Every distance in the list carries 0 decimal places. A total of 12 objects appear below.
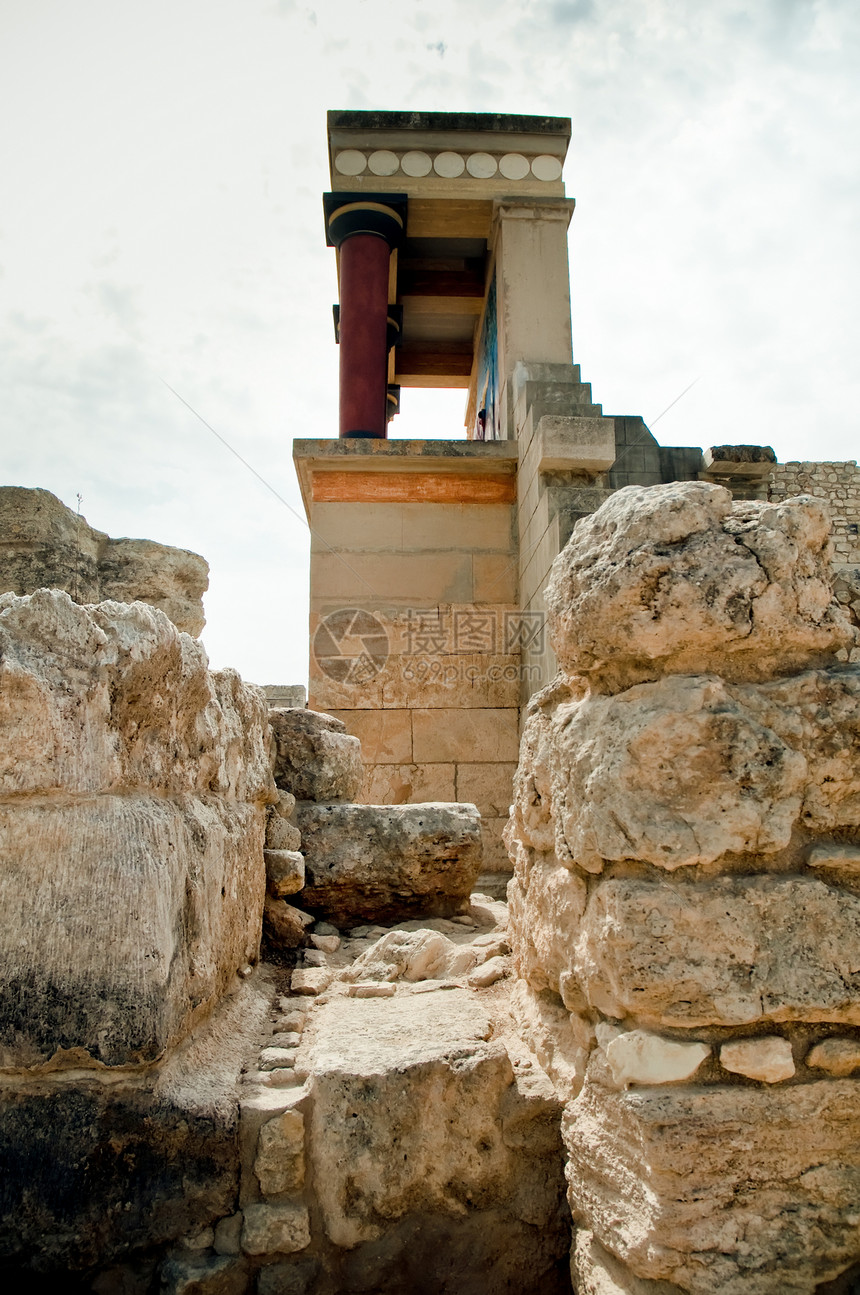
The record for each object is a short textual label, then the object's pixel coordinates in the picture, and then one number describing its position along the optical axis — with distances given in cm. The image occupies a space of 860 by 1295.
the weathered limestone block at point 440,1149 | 153
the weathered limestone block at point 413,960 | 226
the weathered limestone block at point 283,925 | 256
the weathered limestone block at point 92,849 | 143
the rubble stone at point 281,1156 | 151
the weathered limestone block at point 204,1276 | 138
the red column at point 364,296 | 709
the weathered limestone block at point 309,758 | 314
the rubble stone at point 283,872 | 260
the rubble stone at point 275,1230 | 146
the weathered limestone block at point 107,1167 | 137
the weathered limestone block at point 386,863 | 287
